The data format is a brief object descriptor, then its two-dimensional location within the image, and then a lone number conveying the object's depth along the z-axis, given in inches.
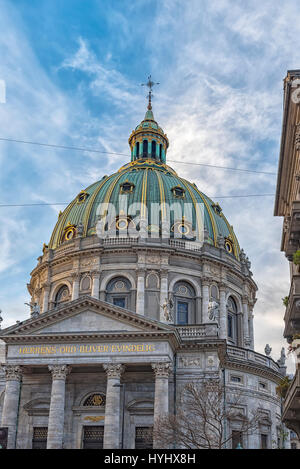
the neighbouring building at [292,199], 965.2
